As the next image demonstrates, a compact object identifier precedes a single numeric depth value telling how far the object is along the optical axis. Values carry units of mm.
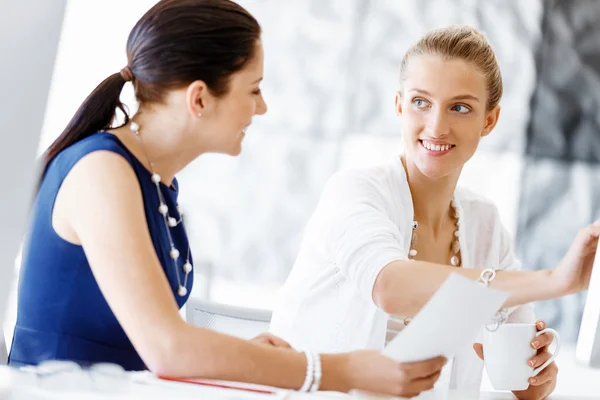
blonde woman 3127
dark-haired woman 2658
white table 2485
